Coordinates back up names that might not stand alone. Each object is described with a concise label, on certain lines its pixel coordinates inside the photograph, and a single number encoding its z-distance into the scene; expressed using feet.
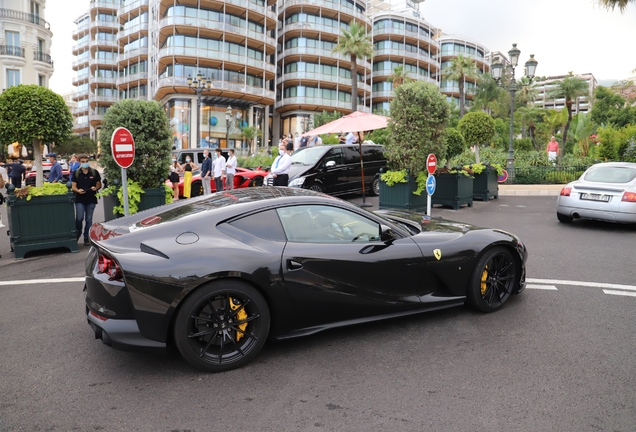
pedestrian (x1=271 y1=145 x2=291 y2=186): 42.52
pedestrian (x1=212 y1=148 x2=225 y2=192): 55.26
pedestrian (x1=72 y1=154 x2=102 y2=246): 29.94
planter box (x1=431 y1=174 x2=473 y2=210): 44.21
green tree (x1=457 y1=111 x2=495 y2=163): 59.93
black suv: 45.80
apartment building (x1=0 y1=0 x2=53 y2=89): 150.97
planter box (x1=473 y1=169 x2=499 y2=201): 50.57
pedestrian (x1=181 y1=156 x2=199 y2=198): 55.80
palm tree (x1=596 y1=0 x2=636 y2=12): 71.77
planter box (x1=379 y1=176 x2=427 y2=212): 40.52
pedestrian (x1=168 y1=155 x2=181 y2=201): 50.62
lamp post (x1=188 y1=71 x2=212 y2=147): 91.83
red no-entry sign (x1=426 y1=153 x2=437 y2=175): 36.19
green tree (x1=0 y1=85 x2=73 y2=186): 28.71
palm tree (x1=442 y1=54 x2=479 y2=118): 213.05
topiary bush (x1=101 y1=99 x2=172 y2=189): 29.89
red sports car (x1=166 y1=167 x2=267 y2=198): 58.80
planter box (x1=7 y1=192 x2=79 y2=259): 26.96
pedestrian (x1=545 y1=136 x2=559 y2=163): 79.25
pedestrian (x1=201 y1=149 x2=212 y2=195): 55.21
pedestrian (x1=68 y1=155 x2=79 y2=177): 37.57
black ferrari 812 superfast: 11.80
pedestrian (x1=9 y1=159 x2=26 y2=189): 63.46
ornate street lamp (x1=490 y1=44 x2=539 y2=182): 67.39
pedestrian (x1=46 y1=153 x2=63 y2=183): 47.70
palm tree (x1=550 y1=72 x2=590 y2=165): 135.23
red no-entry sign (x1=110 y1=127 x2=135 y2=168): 26.07
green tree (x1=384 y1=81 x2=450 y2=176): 39.47
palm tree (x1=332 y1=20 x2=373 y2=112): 164.76
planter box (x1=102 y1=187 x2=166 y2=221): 31.07
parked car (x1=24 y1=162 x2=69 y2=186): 83.05
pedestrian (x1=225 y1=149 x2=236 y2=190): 56.08
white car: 32.32
